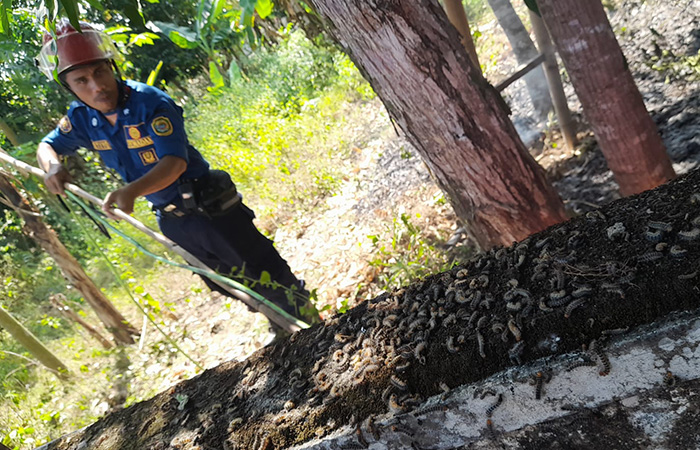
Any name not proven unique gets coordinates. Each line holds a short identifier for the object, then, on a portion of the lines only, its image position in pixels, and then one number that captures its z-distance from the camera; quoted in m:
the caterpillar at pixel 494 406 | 1.08
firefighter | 2.84
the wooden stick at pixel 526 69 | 3.30
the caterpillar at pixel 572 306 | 1.10
